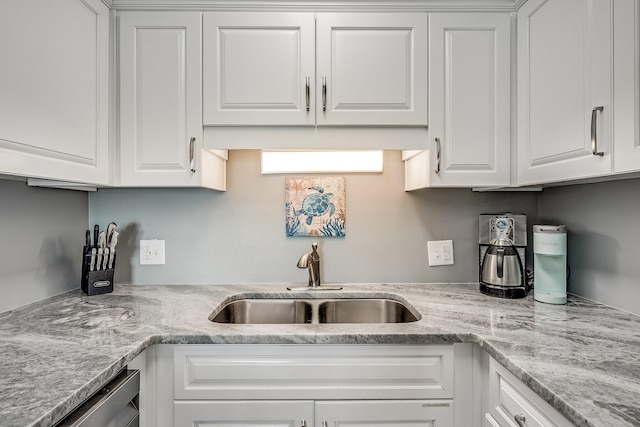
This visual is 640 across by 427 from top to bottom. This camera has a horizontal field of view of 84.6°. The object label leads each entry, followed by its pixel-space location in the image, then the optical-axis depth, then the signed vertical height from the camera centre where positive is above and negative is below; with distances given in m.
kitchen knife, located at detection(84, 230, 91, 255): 1.62 -0.15
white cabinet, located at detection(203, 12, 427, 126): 1.48 +0.61
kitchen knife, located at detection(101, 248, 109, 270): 1.62 -0.22
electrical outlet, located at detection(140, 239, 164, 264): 1.82 -0.21
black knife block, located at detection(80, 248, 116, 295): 1.59 -0.31
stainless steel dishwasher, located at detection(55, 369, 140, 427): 0.81 -0.49
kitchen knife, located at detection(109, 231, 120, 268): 1.65 -0.16
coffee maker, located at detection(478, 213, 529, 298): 1.53 -0.21
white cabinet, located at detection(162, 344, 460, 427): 1.17 -0.58
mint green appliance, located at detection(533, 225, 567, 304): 1.40 -0.21
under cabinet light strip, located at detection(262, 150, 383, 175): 1.81 +0.26
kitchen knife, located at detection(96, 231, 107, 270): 1.61 -0.16
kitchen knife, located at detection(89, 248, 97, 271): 1.59 -0.22
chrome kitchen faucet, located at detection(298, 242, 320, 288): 1.74 -0.28
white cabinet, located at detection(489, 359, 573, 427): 0.83 -0.51
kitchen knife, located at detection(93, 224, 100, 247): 1.64 -0.11
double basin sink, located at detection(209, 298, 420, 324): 1.69 -0.48
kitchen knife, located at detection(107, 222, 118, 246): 1.65 -0.09
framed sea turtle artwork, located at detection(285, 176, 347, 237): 1.83 +0.04
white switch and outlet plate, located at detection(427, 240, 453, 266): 1.84 -0.21
